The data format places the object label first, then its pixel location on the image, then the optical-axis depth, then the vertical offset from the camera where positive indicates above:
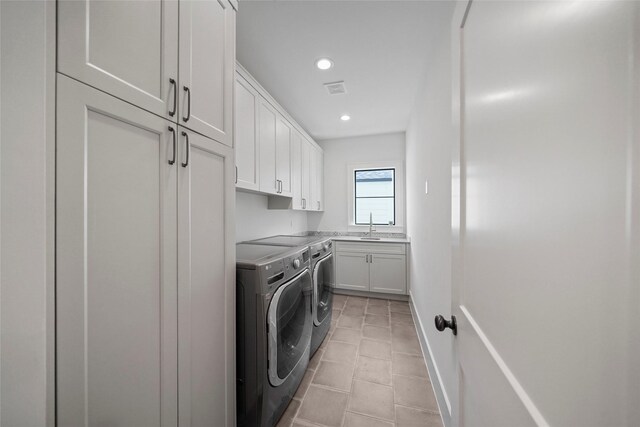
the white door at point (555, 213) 0.26 +0.00
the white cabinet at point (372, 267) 3.29 -0.75
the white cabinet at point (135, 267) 0.58 -0.17
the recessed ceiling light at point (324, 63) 1.89 +1.26
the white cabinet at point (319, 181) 3.66 +0.56
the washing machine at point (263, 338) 1.23 -0.68
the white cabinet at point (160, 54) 0.60 +0.53
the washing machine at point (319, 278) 2.01 -0.60
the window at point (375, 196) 3.89 +0.33
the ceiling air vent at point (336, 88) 2.25 +1.27
